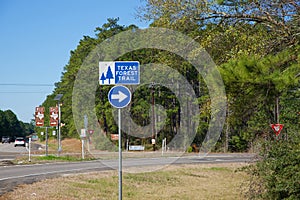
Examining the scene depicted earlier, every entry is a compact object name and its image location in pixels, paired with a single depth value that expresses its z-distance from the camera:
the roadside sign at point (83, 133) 32.00
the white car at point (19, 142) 78.19
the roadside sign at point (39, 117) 32.81
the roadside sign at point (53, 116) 34.03
